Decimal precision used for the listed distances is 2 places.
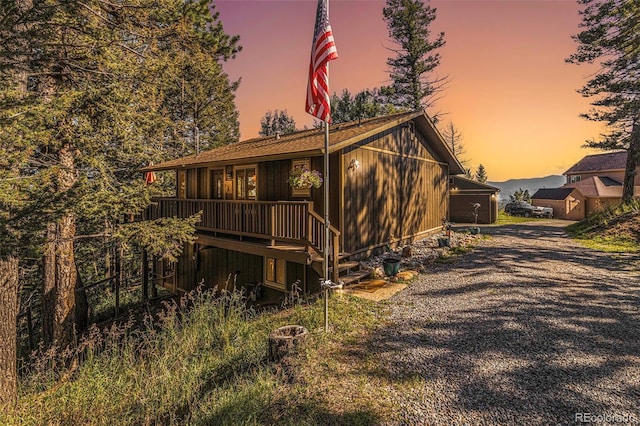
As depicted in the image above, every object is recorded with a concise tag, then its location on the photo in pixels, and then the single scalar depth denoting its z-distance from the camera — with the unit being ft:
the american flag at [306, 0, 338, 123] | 17.97
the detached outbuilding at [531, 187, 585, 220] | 98.78
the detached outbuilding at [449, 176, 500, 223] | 79.13
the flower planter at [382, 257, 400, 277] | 28.53
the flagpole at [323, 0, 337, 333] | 18.13
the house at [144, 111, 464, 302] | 27.45
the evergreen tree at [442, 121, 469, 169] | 119.75
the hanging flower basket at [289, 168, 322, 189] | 27.86
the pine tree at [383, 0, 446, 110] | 74.49
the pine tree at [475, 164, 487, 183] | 156.66
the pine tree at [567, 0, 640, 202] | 51.29
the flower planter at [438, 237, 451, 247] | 40.75
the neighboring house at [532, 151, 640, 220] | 95.50
